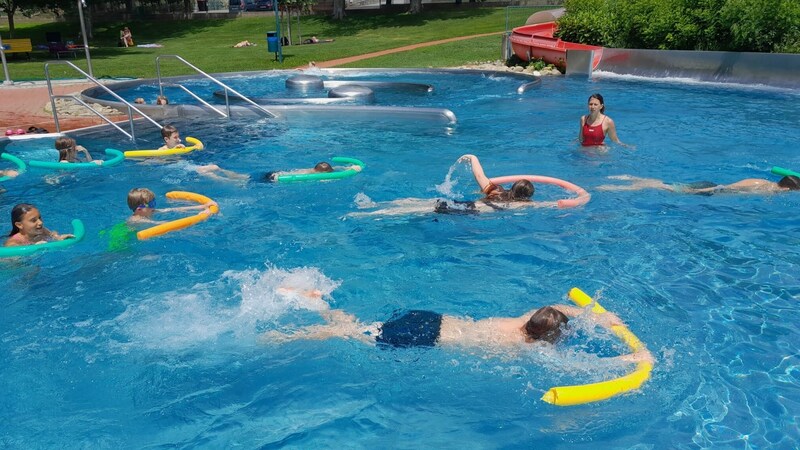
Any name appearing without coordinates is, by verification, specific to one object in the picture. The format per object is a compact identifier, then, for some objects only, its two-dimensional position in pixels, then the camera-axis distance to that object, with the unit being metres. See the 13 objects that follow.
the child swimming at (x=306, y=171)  9.64
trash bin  24.94
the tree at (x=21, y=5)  34.38
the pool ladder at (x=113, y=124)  12.44
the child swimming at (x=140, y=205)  8.06
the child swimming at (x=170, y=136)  11.34
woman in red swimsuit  10.90
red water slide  20.88
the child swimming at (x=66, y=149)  10.59
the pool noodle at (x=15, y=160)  10.53
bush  17.05
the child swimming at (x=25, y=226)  6.90
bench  26.52
